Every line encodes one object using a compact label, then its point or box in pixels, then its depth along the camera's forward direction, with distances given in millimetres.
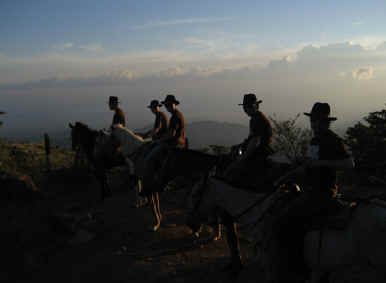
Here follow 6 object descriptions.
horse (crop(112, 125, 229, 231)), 7402
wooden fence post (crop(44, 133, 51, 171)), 15343
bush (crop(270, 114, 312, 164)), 13430
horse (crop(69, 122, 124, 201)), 11172
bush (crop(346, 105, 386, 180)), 14250
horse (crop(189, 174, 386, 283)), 3363
